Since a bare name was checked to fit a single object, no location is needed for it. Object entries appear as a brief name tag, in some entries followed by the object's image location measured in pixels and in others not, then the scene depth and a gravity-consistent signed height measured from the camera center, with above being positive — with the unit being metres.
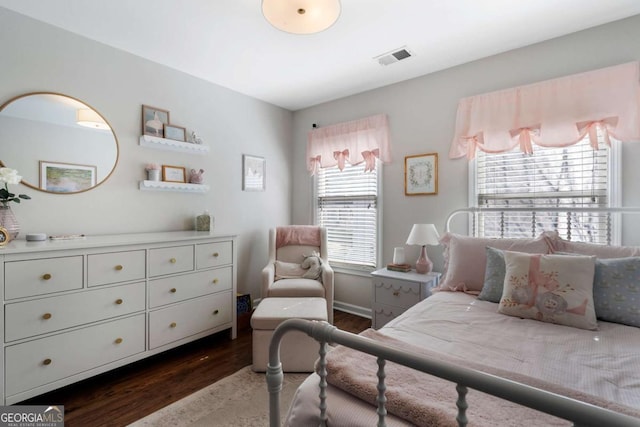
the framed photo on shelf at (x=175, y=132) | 2.77 +0.75
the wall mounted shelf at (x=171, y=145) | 2.62 +0.62
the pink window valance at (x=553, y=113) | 2.00 +0.75
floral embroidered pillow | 1.53 -0.41
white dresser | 1.70 -0.62
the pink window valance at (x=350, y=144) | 3.17 +0.78
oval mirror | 2.05 +0.51
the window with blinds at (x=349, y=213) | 3.37 -0.01
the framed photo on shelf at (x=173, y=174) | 2.79 +0.36
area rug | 1.71 -1.19
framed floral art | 2.87 +0.38
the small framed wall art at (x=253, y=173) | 3.45 +0.46
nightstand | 2.45 -0.66
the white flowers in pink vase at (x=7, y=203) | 1.83 +0.05
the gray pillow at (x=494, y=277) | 1.86 -0.40
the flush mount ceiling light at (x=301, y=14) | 1.53 +1.06
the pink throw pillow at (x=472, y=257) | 2.00 -0.32
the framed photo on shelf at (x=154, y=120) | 2.64 +0.83
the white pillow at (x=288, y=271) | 3.04 -0.60
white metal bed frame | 0.52 -0.35
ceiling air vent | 2.50 +1.34
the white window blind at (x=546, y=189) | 2.17 +0.19
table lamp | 2.55 -0.23
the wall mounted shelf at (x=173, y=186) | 2.63 +0.24
